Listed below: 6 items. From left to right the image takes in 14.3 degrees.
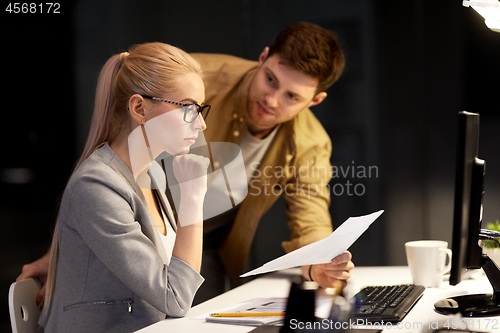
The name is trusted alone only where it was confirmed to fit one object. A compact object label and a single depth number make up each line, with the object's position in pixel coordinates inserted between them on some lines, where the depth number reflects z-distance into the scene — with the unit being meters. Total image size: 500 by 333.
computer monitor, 3.52
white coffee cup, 3.73
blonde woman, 3.60
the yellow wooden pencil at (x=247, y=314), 3.58
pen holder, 3.42
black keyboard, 3.51
